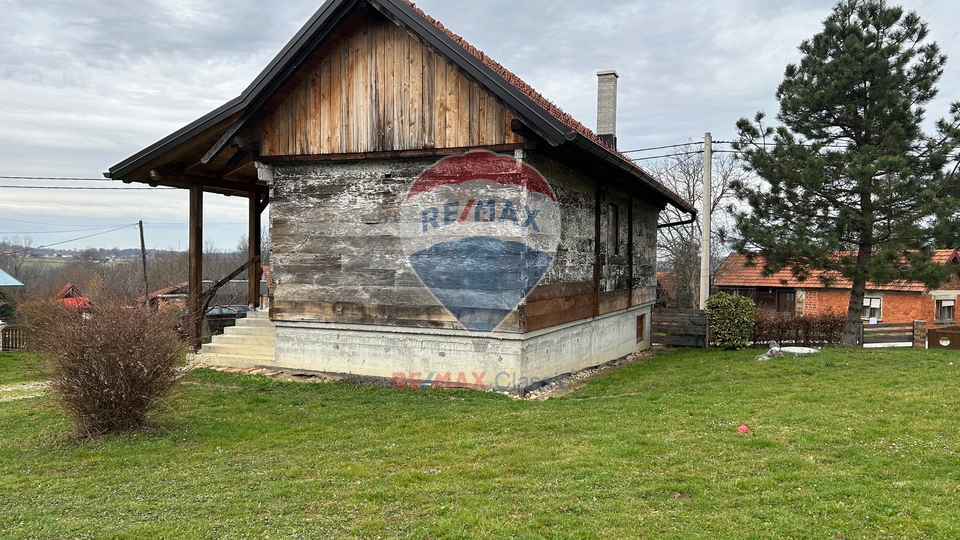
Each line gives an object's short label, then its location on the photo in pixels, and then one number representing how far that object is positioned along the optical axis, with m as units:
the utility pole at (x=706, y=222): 19.05
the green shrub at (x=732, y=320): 16.80
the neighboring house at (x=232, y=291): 28.48
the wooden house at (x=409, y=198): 9.66
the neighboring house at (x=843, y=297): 26.59
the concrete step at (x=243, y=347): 12.17
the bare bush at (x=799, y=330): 17.45
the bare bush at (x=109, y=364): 6.74
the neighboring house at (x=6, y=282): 25.95
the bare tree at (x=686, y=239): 33.81
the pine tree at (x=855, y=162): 15.03
